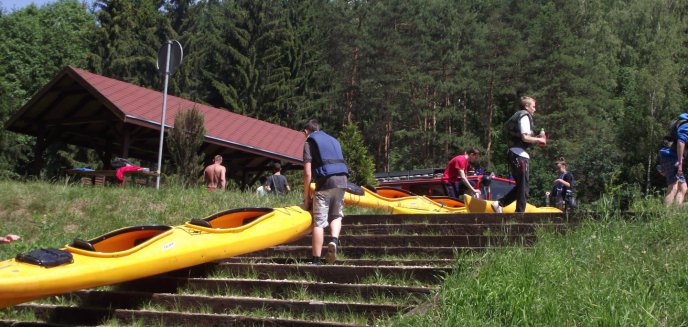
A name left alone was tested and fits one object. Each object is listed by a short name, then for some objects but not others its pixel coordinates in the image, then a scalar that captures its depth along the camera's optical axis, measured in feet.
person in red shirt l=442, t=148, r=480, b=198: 49.49
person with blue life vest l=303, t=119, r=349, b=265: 28.45
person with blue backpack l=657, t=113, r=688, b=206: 35.32
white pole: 49.14
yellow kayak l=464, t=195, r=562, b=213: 39.50
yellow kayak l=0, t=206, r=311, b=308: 21.38
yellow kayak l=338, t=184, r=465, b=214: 44.88
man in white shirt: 33.96
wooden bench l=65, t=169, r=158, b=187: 53.38
